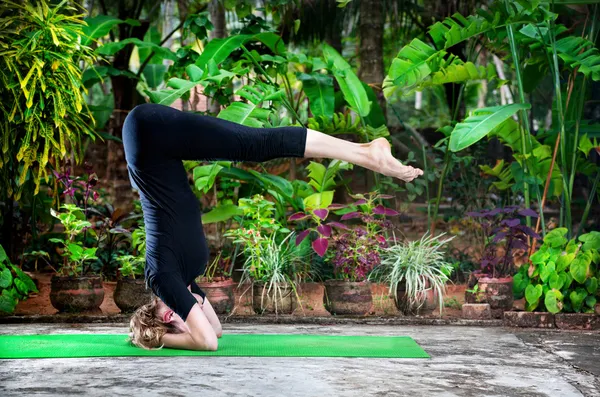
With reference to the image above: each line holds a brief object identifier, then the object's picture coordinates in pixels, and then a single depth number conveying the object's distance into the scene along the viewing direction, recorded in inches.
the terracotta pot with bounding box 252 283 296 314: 226.4
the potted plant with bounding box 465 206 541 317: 225.6
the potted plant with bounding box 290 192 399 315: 225.1
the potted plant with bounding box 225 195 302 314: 226.7
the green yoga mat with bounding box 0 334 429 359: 169.5
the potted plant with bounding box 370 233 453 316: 225.3
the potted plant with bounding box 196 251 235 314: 225.3
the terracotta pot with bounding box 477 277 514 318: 228.5
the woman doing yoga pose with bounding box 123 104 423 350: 152.1
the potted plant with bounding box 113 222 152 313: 227.3
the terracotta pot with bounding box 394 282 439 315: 226.7
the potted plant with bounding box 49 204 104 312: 223.9
